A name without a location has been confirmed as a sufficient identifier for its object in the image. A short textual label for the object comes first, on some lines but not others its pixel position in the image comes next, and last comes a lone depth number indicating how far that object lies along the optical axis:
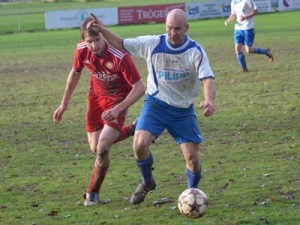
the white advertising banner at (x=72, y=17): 43.72
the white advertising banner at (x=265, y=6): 47.09
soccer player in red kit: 8.61
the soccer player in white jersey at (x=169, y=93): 8.32
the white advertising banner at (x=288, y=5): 47.59
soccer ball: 7.71
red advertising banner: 44.72
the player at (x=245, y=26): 20.84
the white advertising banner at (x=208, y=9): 45.59
